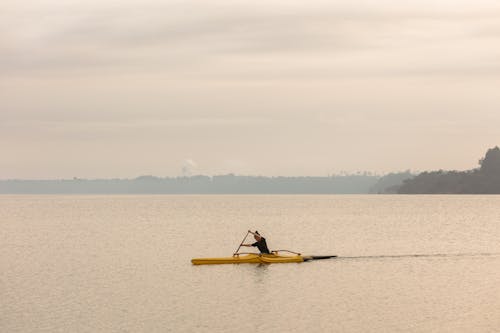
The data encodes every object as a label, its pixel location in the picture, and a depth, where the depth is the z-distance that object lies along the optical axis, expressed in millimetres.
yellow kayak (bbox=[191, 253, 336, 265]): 69431
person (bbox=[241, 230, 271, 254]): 67625
